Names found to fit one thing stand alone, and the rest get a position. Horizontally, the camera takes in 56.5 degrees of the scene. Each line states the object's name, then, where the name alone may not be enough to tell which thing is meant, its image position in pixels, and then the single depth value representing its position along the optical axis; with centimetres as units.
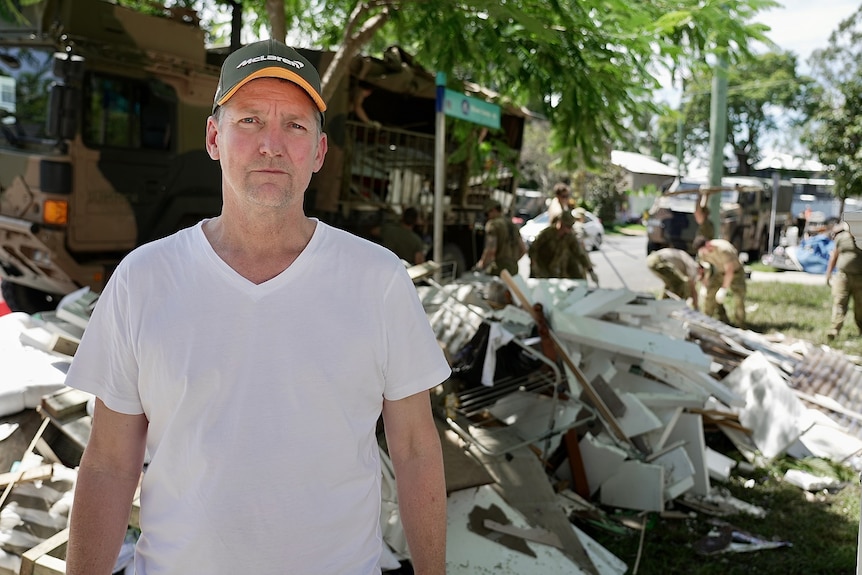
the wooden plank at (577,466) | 493
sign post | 624
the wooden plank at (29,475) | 318
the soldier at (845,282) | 1038
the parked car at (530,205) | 3272
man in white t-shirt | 164
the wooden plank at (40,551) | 271
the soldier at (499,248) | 1006
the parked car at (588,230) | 2215
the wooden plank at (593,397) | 493
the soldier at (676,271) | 1077
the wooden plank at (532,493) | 392
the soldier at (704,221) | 1212
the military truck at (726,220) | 1966
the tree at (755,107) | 5103
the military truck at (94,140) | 686
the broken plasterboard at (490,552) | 365
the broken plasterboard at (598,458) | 489
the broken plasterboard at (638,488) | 475
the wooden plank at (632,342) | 526
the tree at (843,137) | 1809
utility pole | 1221
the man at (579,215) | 1199
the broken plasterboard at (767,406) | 606
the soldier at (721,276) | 1070
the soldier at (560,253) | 1017
